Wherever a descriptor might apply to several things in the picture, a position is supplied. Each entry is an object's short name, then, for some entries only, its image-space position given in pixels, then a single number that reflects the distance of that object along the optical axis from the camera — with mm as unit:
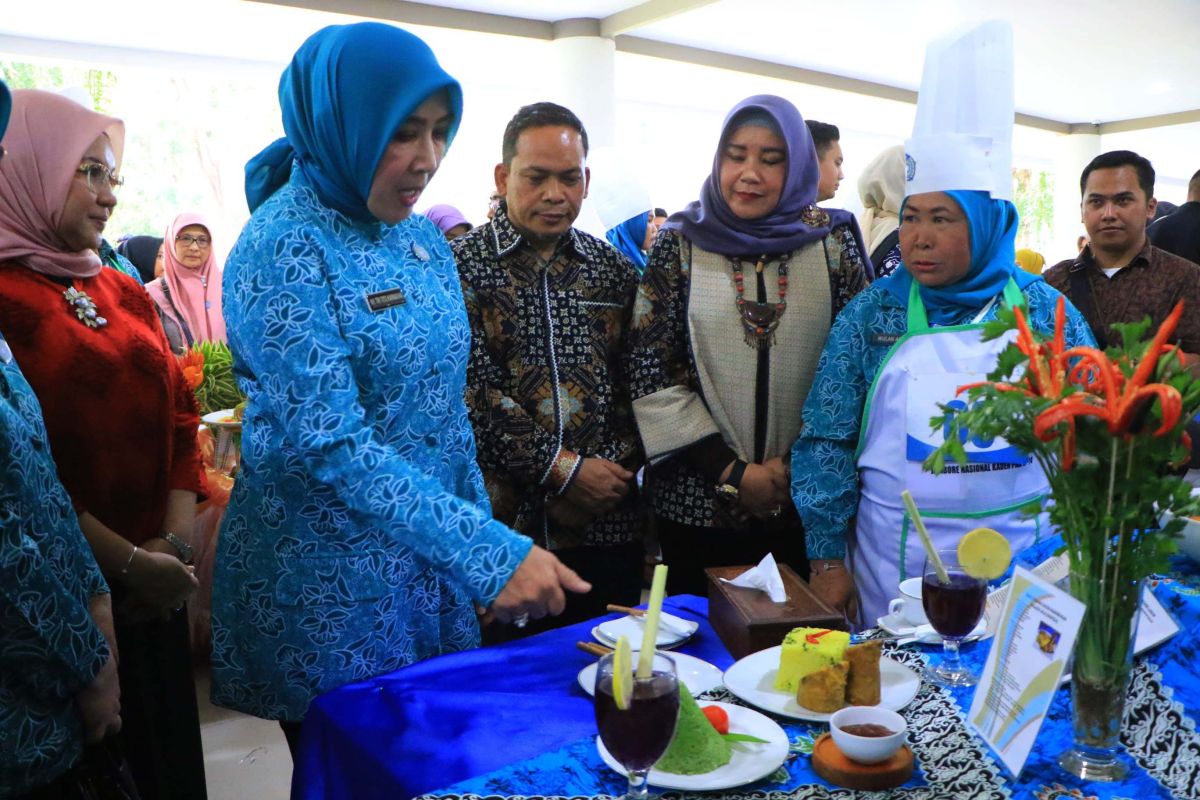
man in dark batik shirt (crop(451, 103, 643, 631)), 2064
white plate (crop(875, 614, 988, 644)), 1311
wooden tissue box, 1295
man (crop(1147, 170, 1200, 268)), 4168
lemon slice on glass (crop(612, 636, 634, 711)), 873
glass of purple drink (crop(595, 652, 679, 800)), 877
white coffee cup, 1377
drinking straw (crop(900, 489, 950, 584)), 1127
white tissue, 1365
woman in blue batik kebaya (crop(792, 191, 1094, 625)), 1711
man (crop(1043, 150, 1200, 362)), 3156
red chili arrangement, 903
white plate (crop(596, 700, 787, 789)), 975
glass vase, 950
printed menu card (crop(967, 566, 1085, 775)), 924
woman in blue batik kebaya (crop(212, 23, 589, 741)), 1268
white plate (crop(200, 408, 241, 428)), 2656
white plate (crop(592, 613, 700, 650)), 1354
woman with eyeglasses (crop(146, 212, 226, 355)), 4762
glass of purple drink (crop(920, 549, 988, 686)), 1136
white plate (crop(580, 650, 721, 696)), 1221
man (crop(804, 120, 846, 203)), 3701
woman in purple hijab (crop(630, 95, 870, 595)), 2053
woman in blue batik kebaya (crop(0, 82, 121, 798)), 1233
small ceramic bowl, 978
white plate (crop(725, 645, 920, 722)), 1128
